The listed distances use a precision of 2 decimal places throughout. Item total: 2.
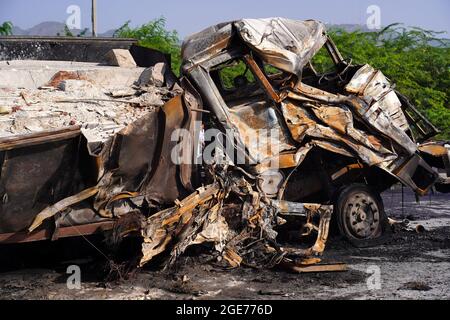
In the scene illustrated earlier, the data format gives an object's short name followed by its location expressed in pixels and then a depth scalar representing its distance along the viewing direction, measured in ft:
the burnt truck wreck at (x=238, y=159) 19.83
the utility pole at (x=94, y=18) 64.53
